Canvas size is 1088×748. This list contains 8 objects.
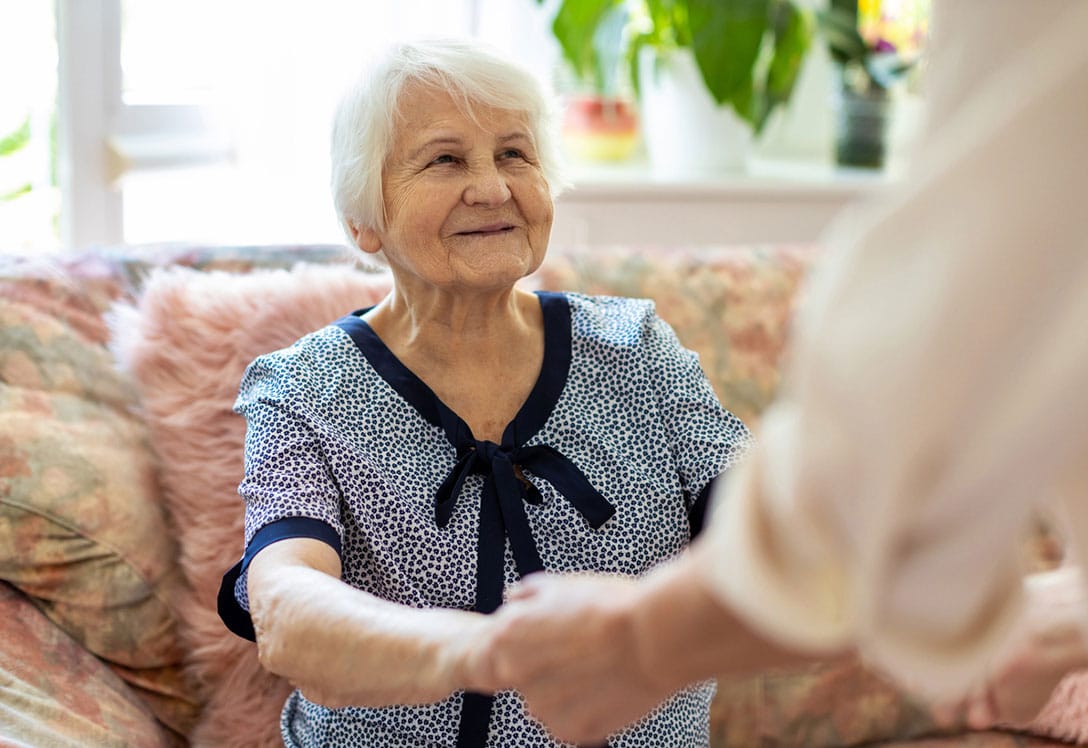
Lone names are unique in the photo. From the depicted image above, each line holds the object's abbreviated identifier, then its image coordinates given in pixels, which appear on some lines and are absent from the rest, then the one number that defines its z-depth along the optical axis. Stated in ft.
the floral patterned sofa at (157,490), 4.79
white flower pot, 9.93
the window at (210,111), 8.34
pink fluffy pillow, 5.07
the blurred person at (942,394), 2.09
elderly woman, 4.52
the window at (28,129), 8.36
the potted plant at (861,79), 10.18
